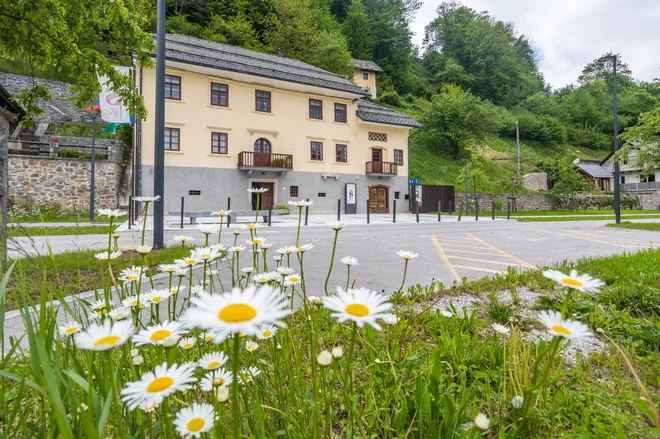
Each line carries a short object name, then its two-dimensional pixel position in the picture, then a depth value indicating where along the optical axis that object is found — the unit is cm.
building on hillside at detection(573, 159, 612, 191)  4238
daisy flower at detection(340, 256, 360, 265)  159
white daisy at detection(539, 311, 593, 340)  66
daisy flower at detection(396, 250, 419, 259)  163
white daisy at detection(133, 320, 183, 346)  77
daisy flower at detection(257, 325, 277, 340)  118
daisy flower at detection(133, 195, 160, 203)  148
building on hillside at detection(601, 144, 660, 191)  3839
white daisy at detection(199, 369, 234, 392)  96
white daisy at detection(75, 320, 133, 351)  59
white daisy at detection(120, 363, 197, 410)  60
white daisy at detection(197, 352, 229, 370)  93
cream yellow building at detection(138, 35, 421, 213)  2072
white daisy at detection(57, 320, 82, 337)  110
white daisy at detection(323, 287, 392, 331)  62
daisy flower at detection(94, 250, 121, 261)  145
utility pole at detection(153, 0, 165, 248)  603
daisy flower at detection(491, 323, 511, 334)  158
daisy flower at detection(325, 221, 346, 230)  145
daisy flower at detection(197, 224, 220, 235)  172
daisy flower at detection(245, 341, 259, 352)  121
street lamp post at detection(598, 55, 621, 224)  1404
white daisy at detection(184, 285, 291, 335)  49
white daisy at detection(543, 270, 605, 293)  74
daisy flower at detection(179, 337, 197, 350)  121
